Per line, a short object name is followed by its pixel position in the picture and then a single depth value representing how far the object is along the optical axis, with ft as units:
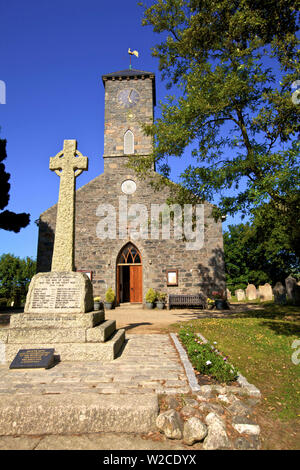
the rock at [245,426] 9.73
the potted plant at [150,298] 50.39
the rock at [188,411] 10.72
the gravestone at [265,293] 69.41
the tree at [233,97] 24.81
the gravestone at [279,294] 55.98
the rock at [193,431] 9.18
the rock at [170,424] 9.46
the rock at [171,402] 11.23
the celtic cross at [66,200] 20.68
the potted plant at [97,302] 47.03
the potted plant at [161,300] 50.24
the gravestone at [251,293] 76.48
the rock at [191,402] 11.37
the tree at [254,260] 86.72
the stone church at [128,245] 51.83
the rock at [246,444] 8.92
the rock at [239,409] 10.91
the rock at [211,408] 10.89
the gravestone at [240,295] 79.66
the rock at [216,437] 9.02
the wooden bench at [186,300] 50.06
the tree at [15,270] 78.34
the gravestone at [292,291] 52.03
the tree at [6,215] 45.21
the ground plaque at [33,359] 15.25
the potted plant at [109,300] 50.03
